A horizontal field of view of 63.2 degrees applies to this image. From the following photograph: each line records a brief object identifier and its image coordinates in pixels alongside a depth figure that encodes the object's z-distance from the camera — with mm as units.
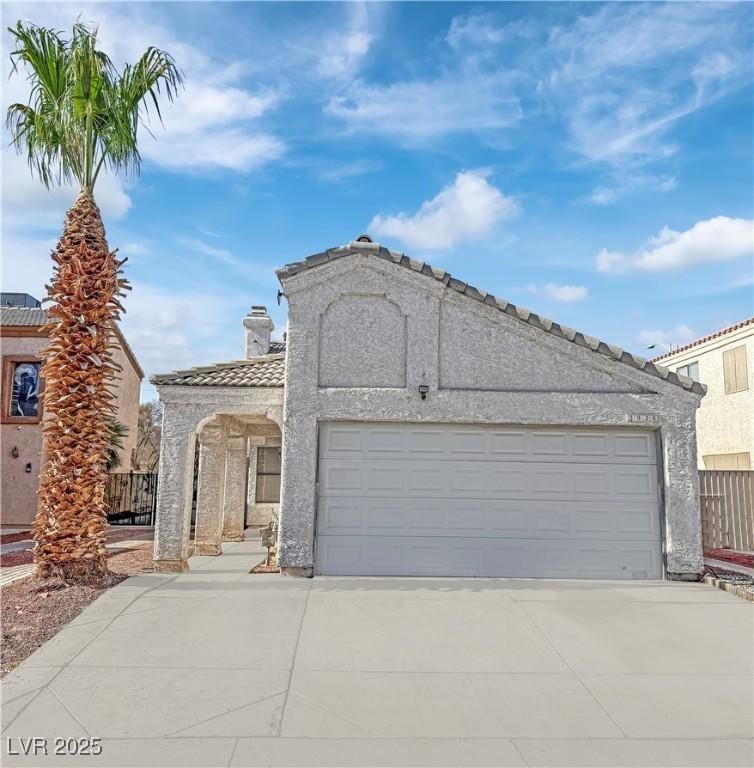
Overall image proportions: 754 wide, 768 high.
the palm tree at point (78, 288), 8539
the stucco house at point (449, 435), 9453
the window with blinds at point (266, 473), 17375
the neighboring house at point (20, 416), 18578
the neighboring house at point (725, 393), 18219
